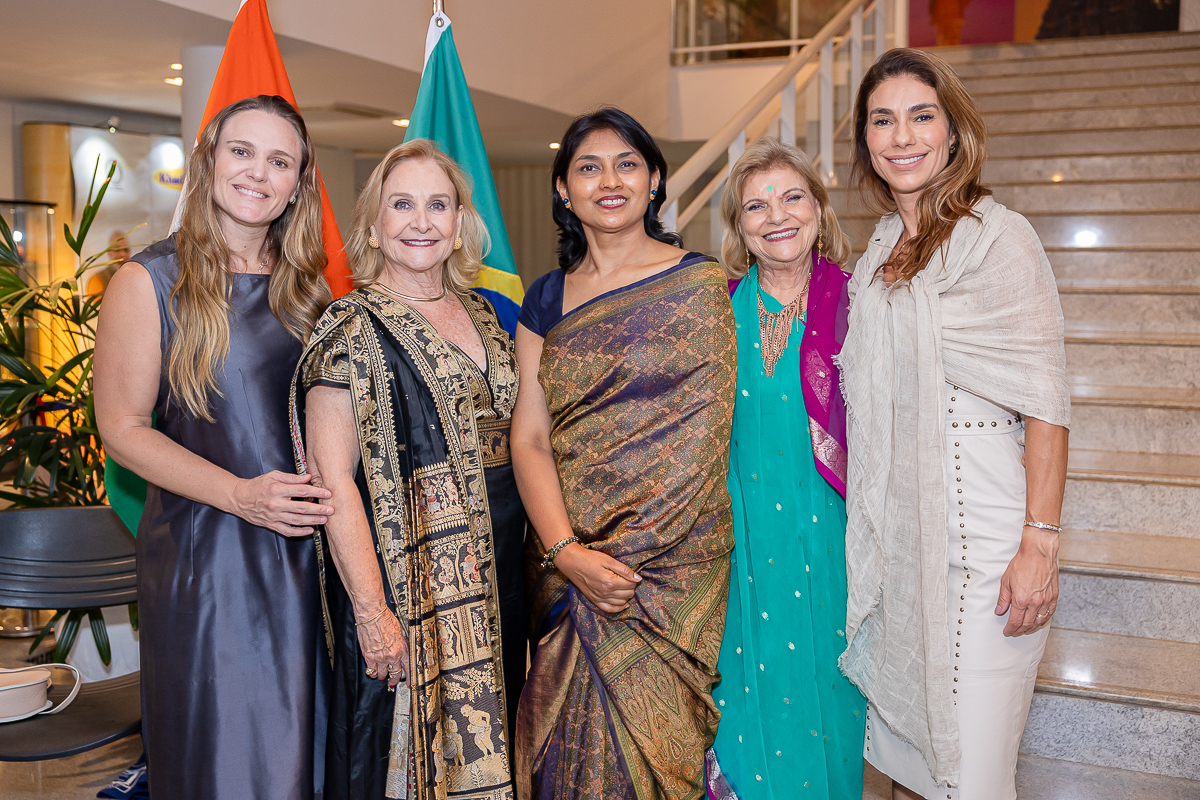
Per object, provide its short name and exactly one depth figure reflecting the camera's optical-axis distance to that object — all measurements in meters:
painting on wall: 8.54
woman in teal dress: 1.89
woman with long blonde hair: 1.68
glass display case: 6.41
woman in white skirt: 1.62
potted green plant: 2.81
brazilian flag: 2.47
